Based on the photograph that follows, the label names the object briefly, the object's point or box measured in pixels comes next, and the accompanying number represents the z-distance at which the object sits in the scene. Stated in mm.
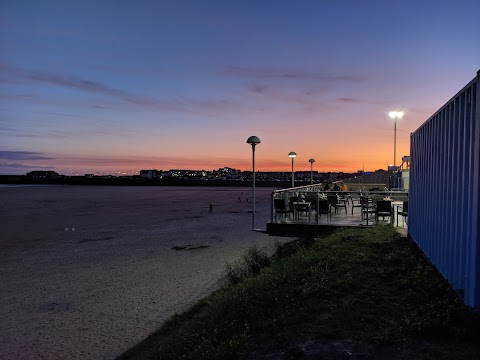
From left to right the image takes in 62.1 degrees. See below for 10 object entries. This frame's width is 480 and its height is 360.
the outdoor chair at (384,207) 10820
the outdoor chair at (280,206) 12172
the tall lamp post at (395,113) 22828
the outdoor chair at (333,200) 13641
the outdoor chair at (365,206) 11452
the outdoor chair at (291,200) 13206
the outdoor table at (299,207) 12273
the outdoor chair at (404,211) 10856
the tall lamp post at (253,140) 13718
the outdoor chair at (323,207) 12203
